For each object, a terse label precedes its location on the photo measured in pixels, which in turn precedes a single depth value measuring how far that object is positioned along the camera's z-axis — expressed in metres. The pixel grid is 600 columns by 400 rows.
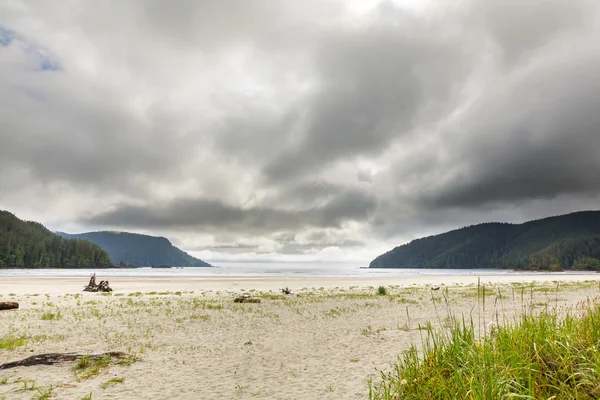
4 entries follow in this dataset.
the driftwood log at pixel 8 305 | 26.05
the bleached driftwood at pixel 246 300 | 33.22
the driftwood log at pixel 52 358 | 11.63
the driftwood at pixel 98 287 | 45.44
